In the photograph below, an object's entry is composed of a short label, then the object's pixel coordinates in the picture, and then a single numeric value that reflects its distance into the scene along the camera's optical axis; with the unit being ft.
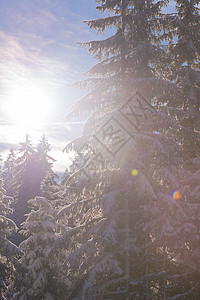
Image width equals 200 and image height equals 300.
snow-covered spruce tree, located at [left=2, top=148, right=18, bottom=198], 197.23
